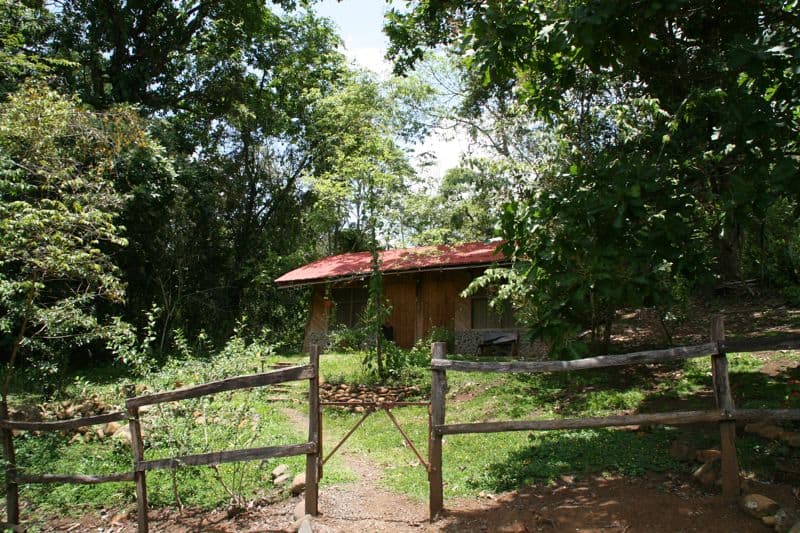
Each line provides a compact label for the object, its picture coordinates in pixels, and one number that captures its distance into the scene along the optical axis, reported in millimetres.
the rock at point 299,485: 6527
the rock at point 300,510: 5672
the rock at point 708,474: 5402
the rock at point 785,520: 4391
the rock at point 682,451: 6141
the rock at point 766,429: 6246
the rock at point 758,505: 4648
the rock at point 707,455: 5723
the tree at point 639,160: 5020
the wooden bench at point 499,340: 15836
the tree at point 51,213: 9023
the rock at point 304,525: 4996
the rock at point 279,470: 7093
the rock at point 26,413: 9805
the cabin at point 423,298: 16328
